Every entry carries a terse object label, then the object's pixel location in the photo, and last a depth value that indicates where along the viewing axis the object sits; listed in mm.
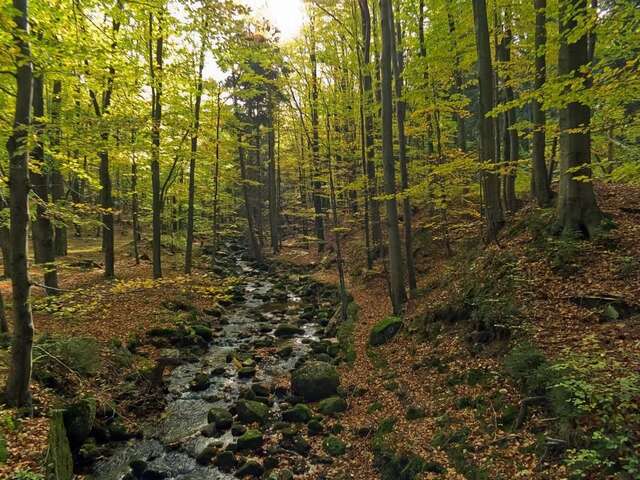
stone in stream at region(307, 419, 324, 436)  8750
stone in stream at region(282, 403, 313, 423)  9328
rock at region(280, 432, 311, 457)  8141
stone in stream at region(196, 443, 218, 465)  8055
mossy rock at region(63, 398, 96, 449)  7625
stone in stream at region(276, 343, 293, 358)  13648
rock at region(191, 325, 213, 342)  14703
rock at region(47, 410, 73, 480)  5857
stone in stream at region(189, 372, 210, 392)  11141
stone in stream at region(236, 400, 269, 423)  9422
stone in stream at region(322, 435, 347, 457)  7906
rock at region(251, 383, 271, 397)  10780
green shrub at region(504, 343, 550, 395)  6105
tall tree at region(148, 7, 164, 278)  14891
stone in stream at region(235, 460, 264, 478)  7543
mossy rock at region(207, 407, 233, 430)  9289
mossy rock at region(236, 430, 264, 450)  8359
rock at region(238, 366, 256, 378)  12123
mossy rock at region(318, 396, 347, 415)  9461
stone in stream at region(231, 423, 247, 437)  8984
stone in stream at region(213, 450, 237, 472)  7816
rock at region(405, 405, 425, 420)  7871
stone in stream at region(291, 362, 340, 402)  10312
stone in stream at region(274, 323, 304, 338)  15949
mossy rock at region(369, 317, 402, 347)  12078
